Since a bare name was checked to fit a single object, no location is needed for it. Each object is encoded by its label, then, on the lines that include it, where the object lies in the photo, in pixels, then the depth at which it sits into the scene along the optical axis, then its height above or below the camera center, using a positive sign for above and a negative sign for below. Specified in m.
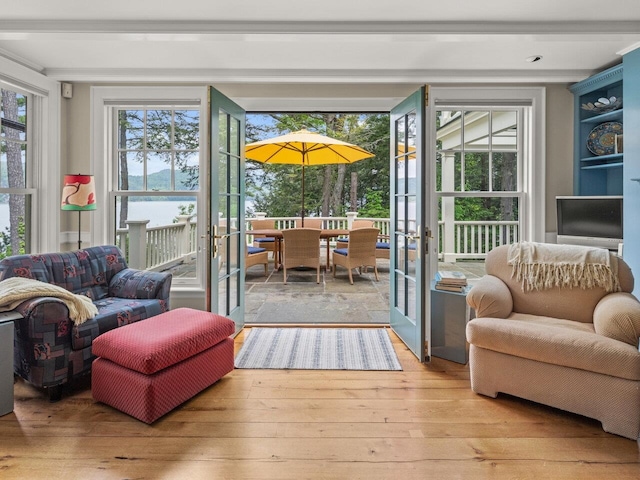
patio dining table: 5.73 +0.07
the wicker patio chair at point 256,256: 5.54 -0.28
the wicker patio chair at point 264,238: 6.86 +0.00
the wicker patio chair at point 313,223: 7.57 +0.30
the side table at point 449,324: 2.87 -0.68
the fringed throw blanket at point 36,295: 2.13 -0.33
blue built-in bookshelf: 3.28 +0.94
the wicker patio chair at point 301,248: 5.28 -0.14
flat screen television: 3.13 +0.14
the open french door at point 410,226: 2.80 +0.10
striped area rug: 2.78 -0.91
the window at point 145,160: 3.61 +0.77
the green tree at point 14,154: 3.24 +0.74
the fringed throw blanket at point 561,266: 2.43 -0.20
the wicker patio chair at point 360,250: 5.34 -0.18
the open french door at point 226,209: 2.95 +0.25
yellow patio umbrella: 5.48 +1.36
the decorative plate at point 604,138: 3.36 +0.91
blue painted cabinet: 2.90 +0.58
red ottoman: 1.97 -0.71
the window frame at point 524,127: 3.58 +1.07
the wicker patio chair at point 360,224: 7.18 +0.26
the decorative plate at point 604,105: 3.24 +1.17
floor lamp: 3.07 +0.37
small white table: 2.04 -0.68
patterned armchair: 2.13 -0.46
